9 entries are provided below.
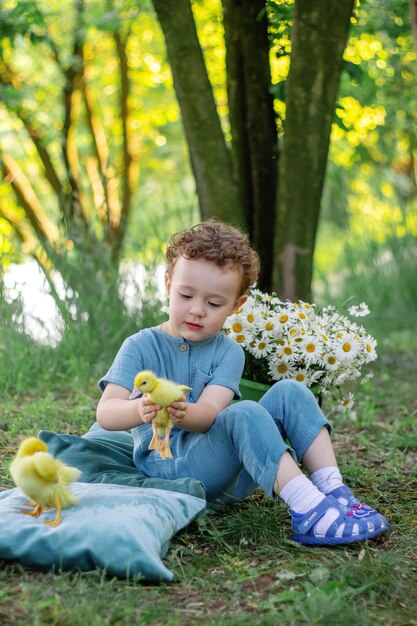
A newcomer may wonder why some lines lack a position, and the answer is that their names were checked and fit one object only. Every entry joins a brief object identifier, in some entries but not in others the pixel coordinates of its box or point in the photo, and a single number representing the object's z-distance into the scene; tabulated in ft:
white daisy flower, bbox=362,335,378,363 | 10.94
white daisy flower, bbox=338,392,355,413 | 11.44
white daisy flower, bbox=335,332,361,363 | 10.66
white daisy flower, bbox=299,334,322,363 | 10.51
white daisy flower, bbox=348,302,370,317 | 11.21
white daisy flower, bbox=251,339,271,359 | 10.68
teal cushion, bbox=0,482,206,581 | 7.39
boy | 8.44
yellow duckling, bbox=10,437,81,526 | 7.43
